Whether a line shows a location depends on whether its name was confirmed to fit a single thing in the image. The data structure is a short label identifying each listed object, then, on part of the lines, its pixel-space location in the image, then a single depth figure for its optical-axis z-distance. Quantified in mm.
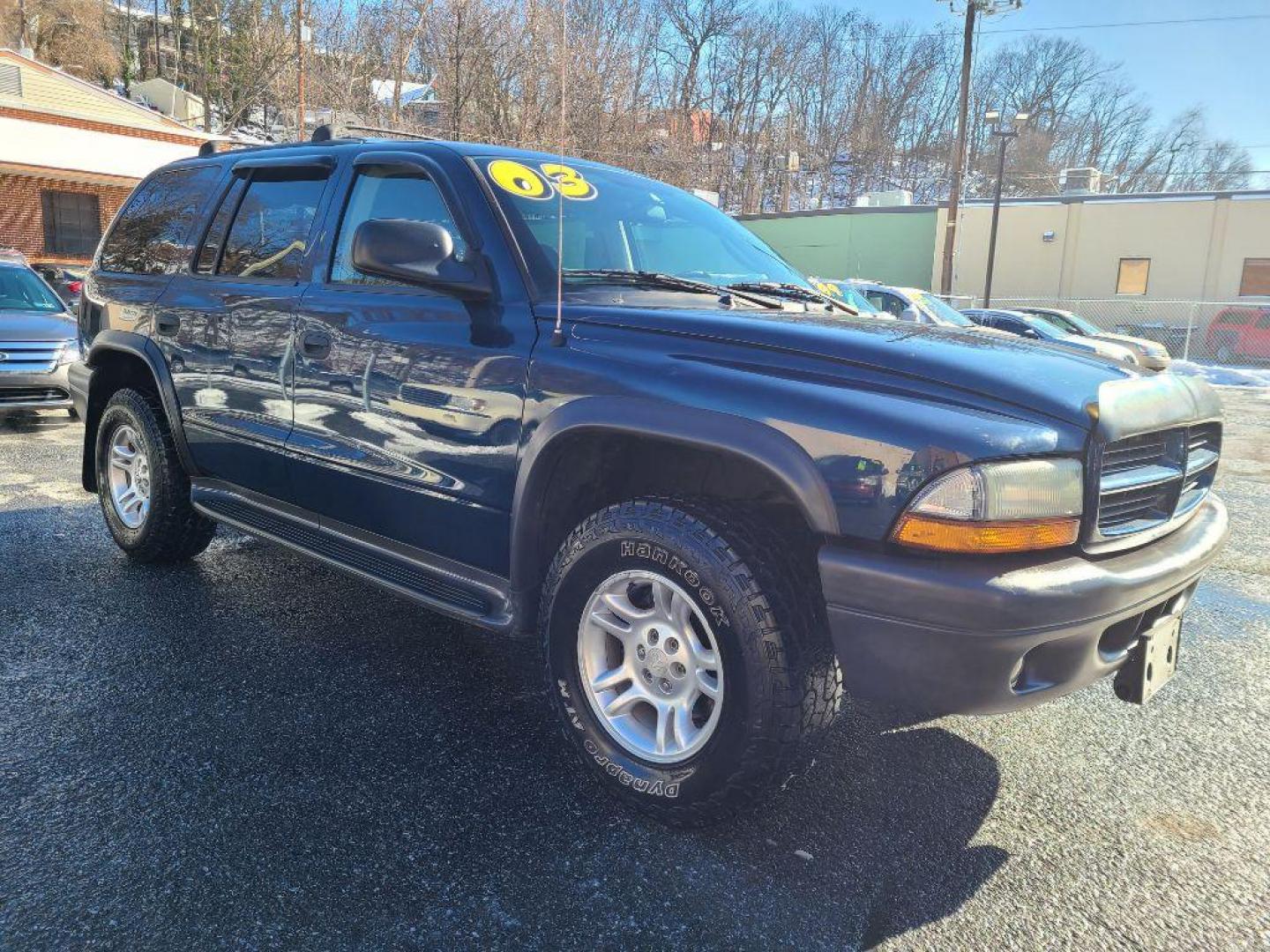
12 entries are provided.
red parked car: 23016
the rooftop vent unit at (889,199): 32812
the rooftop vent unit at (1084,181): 33031
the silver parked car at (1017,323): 15570
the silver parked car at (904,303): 13367
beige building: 26891
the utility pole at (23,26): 43634
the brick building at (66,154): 22094
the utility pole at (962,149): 23953
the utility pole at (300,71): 22341
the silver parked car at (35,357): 8320
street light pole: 25922
